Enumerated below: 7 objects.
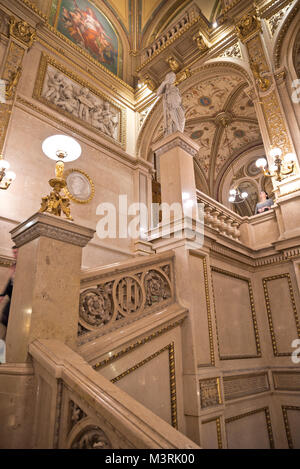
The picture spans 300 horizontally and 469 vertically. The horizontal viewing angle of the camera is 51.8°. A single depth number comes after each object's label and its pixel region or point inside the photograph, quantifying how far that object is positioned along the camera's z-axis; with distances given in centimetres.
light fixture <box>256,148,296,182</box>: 553
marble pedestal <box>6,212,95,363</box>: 194
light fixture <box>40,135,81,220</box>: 233
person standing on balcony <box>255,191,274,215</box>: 606
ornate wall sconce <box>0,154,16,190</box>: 542
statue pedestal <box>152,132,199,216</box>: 367
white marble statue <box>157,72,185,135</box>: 444
